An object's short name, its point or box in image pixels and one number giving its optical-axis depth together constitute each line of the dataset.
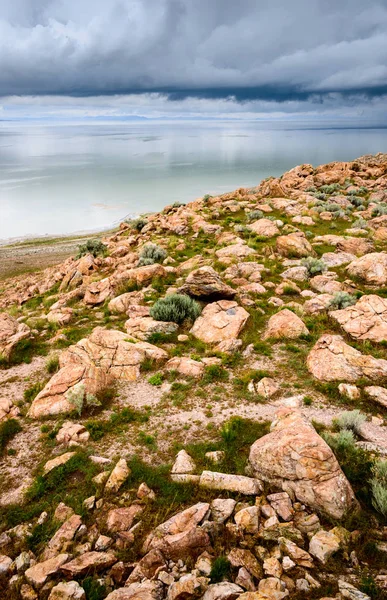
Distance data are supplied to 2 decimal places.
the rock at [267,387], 9.35
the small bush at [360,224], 23.54
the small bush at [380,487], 5.69
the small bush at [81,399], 9.11
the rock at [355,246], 18.94
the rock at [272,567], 4.76
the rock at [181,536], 5.23
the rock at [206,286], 13.91
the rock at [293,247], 18.48
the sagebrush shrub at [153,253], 20.26
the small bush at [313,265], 16.50
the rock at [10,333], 12.30
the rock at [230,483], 6.29
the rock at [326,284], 14.56
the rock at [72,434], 8.18
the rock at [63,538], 5.52
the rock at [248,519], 5.50
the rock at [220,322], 12.02
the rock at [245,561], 4.86
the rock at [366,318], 11.18
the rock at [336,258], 17.66
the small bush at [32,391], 10.05
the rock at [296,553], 4.88
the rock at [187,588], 4.56
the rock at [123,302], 14.80
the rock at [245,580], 4.62
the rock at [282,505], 5.74
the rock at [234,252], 19.06
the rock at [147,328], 12.45
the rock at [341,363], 9.46
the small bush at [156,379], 10.20
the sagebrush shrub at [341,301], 12.90
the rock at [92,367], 9.35
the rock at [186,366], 10.45
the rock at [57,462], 7.35
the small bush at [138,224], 31.06
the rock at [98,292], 16.30
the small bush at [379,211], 26.32
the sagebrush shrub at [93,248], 25.89
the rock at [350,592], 4.38
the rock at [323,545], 4.98
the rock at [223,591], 4.46
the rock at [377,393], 8.52
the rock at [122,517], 5.84
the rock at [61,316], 14.45
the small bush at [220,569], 4.79
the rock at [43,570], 5.04
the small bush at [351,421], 7.69
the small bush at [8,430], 8.37
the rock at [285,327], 11.77
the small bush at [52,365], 11.23
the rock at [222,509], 5.79
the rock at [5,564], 5.39
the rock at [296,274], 16.22
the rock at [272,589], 4.40
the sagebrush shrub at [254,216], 27.05
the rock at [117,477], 6.70
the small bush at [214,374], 10.20
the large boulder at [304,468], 5.80
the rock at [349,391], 8.85
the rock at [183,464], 7.02
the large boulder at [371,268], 15.27
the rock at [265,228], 22.84
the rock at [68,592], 4.76
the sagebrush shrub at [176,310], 13.12
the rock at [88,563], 5.07
